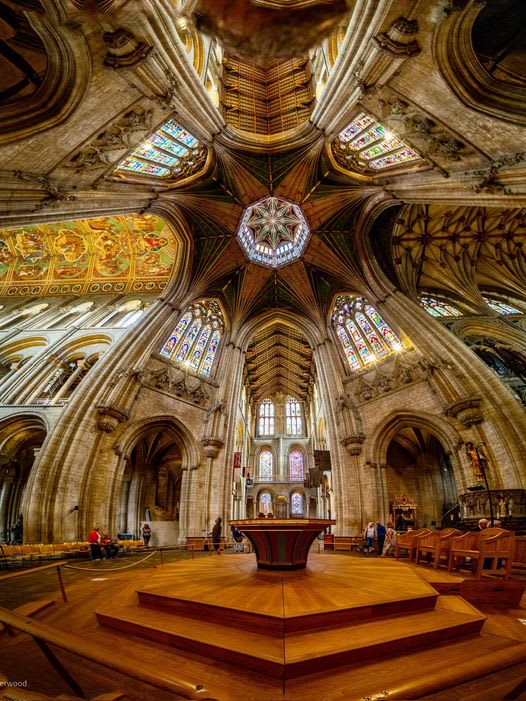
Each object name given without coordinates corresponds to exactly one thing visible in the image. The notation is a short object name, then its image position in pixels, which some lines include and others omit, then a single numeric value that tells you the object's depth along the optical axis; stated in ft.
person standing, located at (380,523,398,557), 29.68
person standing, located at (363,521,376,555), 37.68
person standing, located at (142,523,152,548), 50.56
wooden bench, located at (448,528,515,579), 13.87
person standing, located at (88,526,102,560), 31.55
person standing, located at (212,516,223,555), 38.34
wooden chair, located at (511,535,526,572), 16.65
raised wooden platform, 6.84
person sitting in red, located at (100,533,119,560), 33.71
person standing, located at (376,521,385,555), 35.76
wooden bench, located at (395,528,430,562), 21.64
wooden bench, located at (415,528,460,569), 17.38
